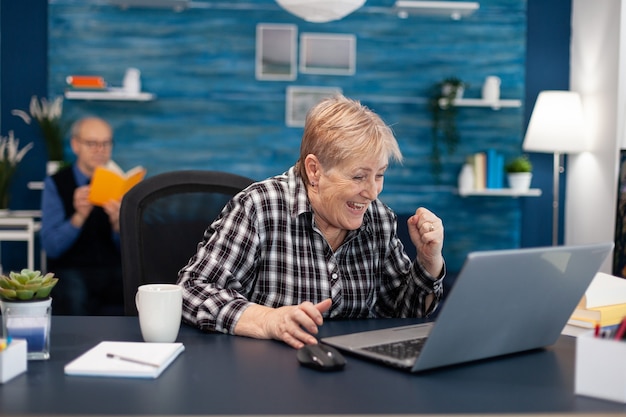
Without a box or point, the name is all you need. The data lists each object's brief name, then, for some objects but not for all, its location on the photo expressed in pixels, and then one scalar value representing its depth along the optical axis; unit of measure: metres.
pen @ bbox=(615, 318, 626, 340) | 1.13
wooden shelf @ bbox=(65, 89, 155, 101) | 4.98
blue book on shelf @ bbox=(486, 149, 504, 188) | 5.17
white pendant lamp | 2.43
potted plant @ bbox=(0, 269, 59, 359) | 1.29
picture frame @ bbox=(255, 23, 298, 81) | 5.21
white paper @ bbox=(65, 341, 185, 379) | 1.19
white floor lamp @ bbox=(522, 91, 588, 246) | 4.82
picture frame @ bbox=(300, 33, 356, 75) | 5.23
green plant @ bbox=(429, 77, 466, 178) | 5.26
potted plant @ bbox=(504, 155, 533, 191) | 5.12
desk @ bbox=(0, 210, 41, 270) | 4.65
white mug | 1.41
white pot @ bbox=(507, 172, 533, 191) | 5.12
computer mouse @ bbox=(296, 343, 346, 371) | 1.23
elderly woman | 1.78
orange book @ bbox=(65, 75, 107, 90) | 4.97
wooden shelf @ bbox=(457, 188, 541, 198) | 5.11
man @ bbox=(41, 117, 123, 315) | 3.82
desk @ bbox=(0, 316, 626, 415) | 1.05
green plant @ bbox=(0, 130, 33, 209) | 4.82
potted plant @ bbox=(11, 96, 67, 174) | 4.93
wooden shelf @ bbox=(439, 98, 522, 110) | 5.13
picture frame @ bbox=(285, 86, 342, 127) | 5.26
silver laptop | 1.15
